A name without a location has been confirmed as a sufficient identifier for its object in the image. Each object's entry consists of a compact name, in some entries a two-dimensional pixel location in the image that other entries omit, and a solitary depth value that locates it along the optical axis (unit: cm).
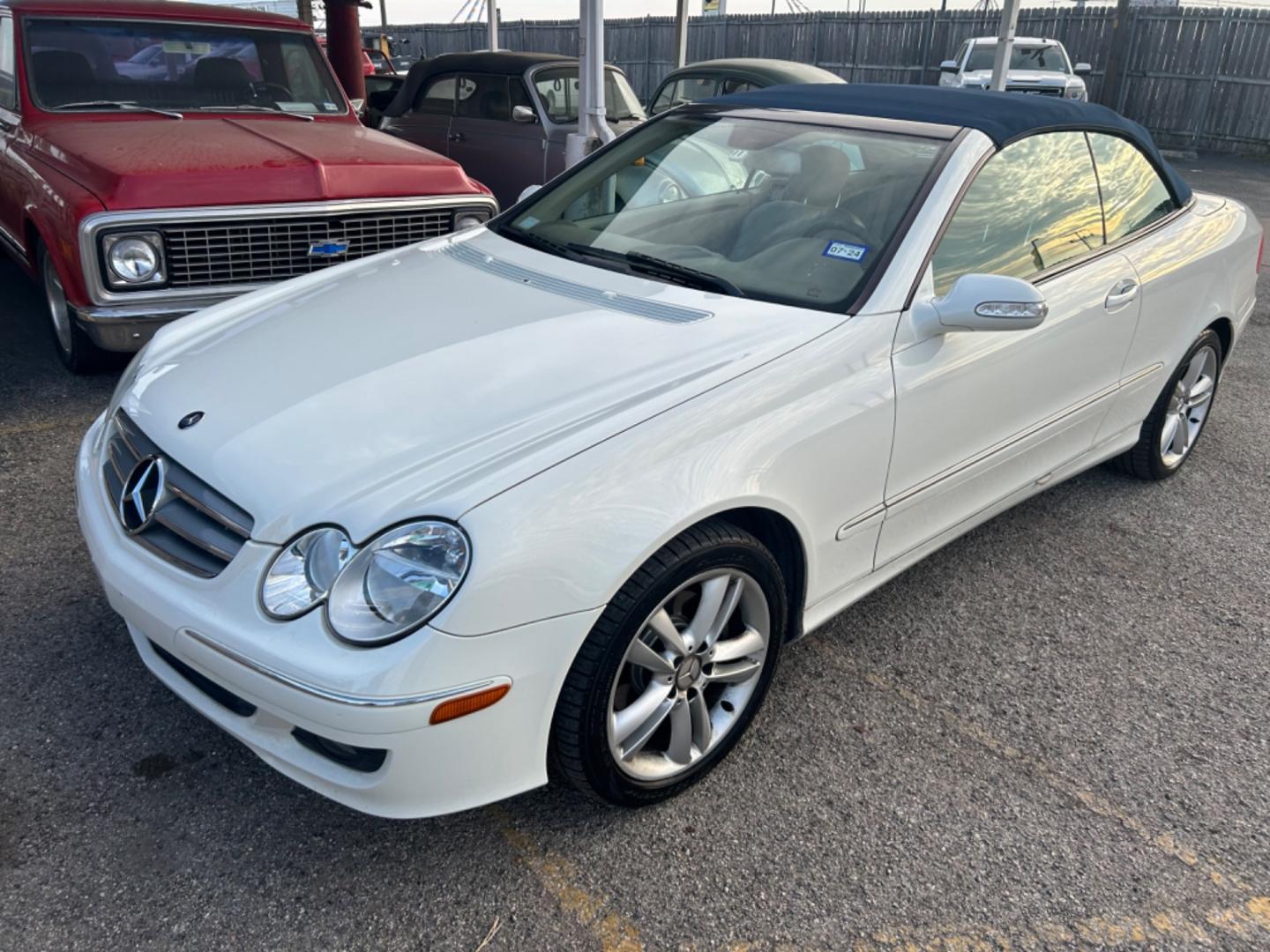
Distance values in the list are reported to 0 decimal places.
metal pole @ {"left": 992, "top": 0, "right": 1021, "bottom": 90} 889
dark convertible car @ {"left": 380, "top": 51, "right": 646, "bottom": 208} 841
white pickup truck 1580
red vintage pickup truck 431
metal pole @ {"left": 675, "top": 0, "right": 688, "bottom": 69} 1360
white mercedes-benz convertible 199
